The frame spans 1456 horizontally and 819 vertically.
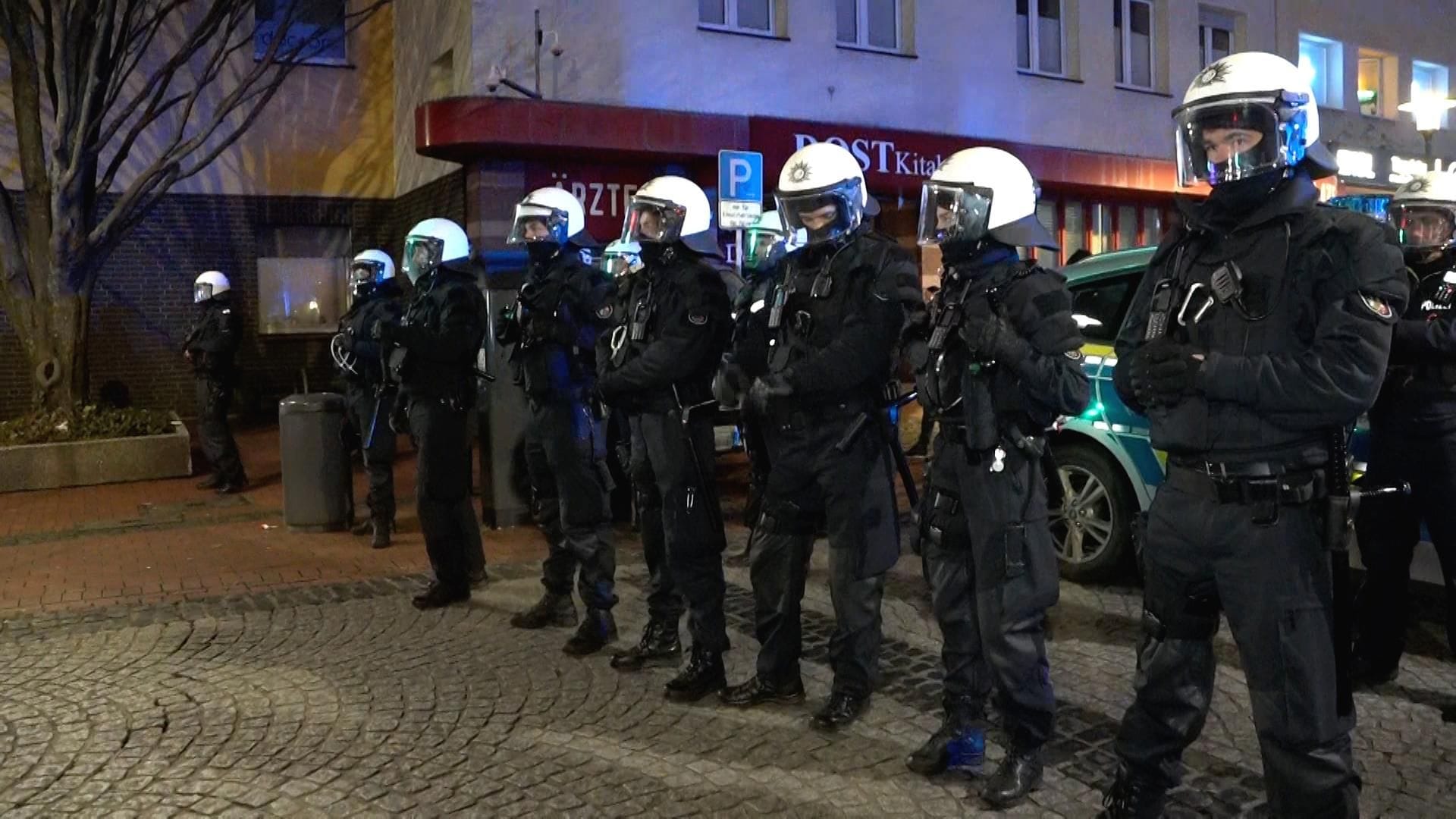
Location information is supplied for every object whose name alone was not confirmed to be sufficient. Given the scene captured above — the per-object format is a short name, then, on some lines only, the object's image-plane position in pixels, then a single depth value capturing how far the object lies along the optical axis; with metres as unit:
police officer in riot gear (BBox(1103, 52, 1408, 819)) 3.08
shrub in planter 11.98
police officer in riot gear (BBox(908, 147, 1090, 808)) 3.94
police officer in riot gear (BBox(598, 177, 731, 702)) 5.16
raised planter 11.45
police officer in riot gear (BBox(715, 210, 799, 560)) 4.96
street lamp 15.62
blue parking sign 11.09
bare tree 12.41
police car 6.51
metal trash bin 9.16
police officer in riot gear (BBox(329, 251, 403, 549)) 8.46
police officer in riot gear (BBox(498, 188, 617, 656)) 5.93
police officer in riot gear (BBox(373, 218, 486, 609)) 6.47
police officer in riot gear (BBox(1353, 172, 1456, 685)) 4.71
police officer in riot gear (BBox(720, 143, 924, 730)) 4.53
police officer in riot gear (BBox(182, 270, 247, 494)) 10.73
